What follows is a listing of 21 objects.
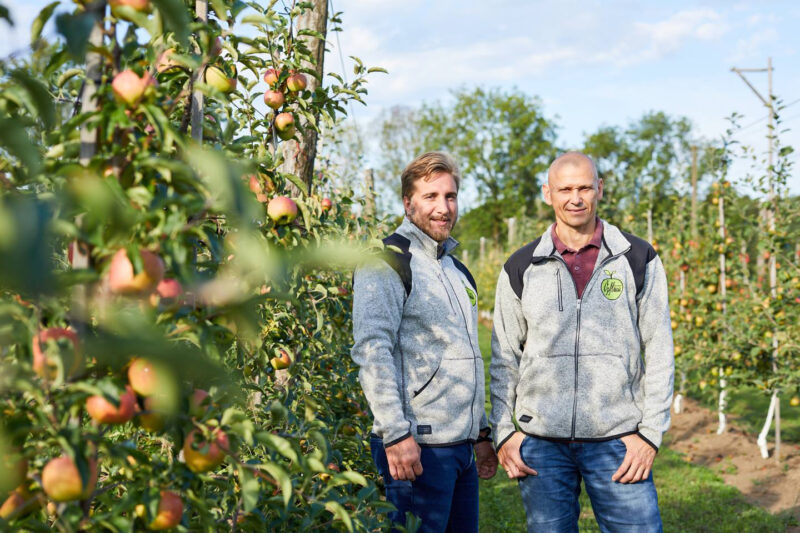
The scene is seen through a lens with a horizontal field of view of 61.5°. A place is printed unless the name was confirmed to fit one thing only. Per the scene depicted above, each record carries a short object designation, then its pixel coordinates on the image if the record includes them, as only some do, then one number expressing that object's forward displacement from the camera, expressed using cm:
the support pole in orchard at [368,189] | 648
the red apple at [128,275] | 87
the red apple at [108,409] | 90
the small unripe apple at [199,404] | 100
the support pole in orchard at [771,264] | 546
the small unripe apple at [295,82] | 210
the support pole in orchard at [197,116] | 125
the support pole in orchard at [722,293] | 617
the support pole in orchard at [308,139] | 274
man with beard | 204
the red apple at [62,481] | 87
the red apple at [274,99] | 208
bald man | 226
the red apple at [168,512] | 98
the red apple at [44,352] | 85
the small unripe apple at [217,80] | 132
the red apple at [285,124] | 208
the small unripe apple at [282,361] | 221
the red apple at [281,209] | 158
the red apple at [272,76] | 210
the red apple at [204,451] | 99
